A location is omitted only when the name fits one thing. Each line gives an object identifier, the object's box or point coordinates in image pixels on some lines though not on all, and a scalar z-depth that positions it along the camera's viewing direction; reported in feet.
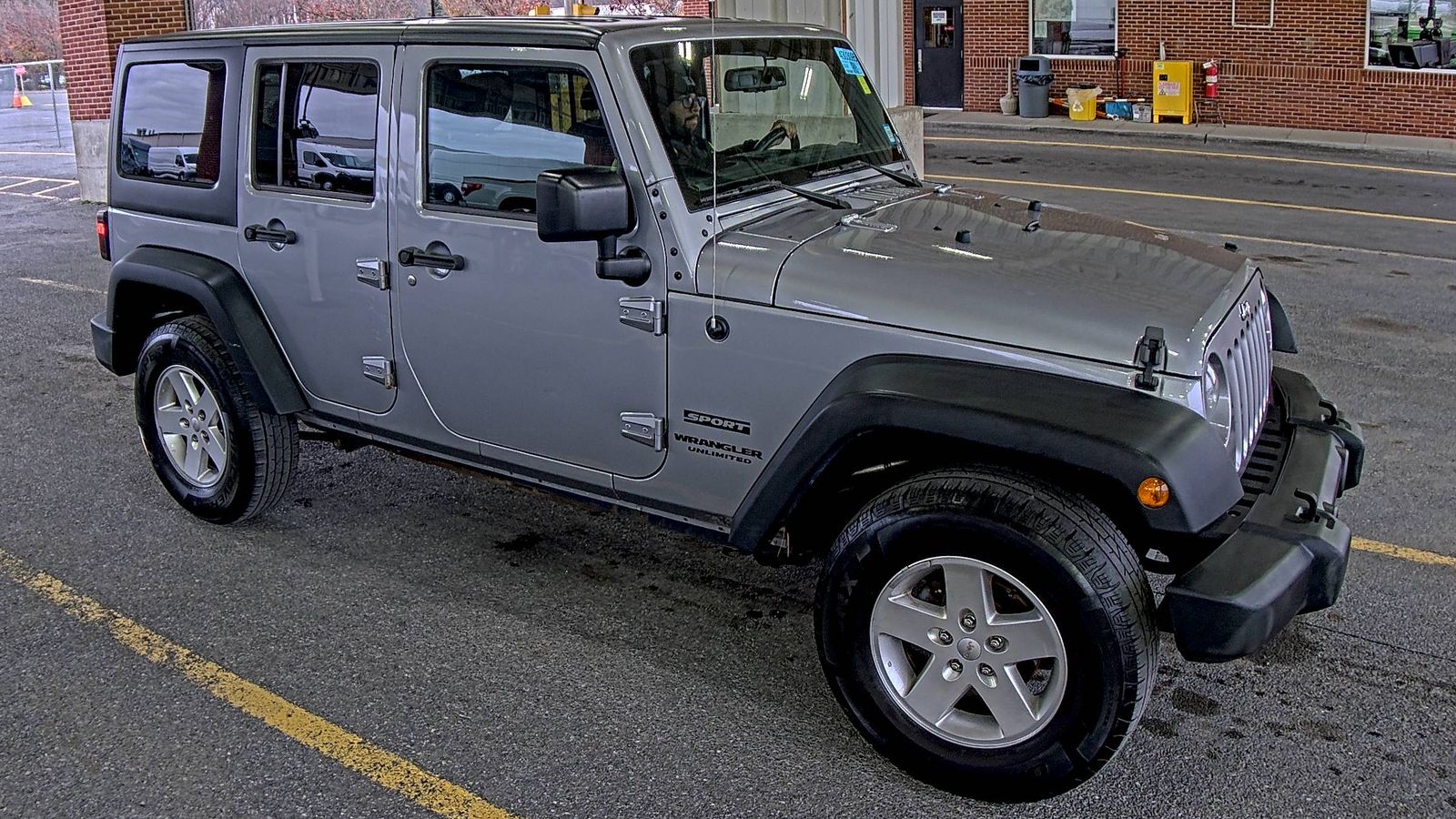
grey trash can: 75.97
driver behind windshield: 13.34
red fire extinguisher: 71.05
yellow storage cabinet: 70.95
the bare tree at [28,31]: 111.04
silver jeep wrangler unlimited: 11.06
